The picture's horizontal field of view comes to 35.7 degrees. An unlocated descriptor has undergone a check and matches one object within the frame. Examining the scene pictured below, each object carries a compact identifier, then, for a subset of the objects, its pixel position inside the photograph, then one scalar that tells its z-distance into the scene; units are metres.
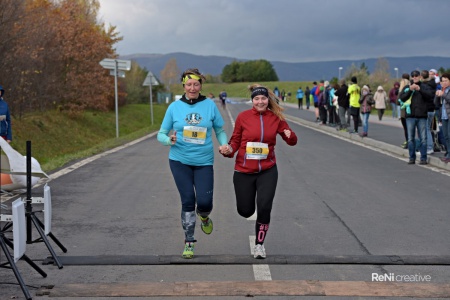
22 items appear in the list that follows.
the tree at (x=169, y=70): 134.93
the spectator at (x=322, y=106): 30.92
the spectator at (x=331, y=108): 28.27
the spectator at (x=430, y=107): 15.01
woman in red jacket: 6.63
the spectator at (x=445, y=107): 14.01
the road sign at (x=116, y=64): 27.42
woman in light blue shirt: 6.61
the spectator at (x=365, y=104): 22.67
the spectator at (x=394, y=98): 30.29
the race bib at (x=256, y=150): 6.61
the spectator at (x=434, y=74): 17.59
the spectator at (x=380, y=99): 34.78
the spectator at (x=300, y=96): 55.71
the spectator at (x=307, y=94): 56.19
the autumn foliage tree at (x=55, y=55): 25.84
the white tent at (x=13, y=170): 10.18
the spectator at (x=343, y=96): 24.86
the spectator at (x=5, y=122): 11.88
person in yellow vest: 23.34
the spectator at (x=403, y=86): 16.85
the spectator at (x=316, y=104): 33.17
